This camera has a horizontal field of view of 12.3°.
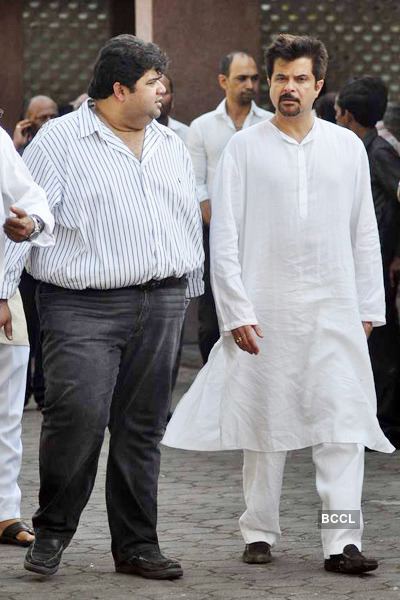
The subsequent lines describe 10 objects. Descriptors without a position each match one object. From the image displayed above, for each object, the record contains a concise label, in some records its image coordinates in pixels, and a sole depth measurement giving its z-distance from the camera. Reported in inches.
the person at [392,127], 419.7
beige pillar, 553.9
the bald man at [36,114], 489.4
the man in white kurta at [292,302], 277.9
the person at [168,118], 472.1
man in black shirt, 394.0
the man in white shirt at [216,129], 455.5
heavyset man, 265.3
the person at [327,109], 460.1
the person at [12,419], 301.1
